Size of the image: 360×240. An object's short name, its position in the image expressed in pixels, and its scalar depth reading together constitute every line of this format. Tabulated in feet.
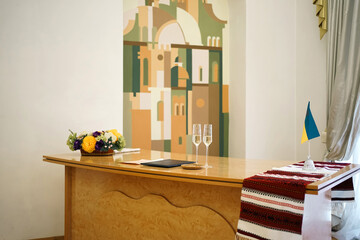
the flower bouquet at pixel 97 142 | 9.28
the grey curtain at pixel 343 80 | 12.00
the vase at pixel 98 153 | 9.41
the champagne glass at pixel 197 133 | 7.22
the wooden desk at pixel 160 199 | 6.66
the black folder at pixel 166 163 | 7.23
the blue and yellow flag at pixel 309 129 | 7.31
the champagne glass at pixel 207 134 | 7.13
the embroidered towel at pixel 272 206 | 5.50
